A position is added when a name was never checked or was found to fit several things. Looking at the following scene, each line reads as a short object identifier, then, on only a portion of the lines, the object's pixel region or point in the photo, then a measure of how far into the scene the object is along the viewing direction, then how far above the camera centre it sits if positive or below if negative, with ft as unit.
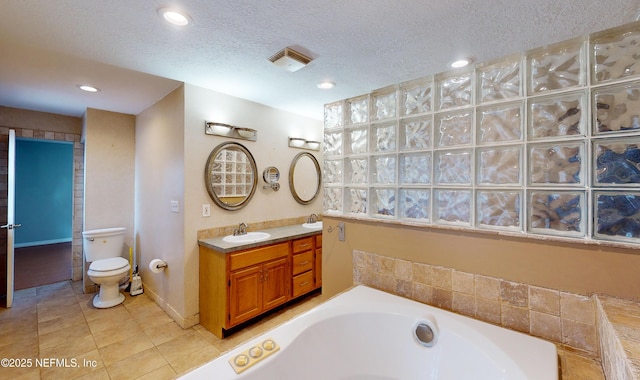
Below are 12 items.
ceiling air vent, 5.82 +3.10
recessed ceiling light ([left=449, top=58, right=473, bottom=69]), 5.97 +3.04
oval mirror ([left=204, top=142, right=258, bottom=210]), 8.57 +0.53
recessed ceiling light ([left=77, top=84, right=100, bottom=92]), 8.07 +3.27
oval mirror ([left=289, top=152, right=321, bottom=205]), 11.34 +0.59
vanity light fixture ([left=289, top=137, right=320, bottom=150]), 11.20 +2.14
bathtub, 3.49 -2.41
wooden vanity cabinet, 7.37 -2.87
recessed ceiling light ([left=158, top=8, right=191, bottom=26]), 4.50 +3.15
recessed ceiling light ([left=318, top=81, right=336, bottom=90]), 7.76 +3.25
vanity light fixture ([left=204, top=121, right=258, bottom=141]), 8.37 +2.06
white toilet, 9.09 -2.71
